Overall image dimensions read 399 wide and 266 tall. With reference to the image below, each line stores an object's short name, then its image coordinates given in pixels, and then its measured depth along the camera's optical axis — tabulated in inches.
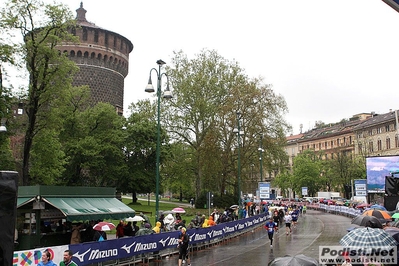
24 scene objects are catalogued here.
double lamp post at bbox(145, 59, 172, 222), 812.0
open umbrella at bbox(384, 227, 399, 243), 452.8
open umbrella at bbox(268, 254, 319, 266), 298.4
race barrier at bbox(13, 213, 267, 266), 500.7
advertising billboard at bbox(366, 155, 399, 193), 1494.8
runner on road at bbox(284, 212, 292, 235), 1180.0
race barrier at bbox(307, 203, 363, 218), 1846.7
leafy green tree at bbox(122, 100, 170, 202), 2508.6
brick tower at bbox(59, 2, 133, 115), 2866.6
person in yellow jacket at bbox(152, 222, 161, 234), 813.2
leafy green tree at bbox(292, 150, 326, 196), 3693.4
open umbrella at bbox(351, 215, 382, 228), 599.2
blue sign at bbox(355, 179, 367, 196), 1505.9
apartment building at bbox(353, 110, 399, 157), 3382.9
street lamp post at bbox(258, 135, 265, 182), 1836.2
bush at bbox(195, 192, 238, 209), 2163.0
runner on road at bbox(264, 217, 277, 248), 948.0
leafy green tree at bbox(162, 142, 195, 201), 2293.3
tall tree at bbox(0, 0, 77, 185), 1264.8
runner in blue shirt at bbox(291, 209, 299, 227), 1412.8
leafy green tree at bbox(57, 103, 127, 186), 2210.9
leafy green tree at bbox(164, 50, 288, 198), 1978.3
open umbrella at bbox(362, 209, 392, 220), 744.3
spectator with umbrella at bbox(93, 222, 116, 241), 701.3
